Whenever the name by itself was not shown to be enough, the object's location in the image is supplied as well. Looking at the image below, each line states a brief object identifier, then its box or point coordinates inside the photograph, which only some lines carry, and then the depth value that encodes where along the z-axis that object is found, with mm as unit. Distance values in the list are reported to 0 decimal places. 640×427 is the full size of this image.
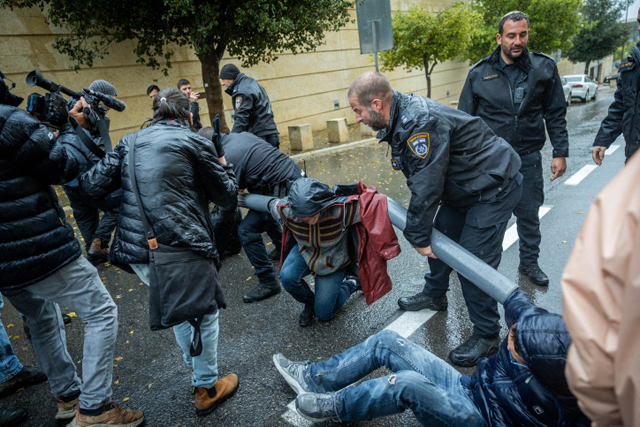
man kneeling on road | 2832
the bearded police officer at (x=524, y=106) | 3457
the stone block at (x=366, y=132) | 13109
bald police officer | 2449
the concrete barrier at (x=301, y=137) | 11281
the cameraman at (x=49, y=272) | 2076
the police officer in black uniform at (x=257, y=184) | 3834
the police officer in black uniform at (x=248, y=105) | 5496
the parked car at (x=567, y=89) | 18953
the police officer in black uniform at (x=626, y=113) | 3434
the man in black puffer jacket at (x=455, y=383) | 1471
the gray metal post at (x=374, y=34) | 8492
